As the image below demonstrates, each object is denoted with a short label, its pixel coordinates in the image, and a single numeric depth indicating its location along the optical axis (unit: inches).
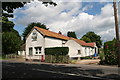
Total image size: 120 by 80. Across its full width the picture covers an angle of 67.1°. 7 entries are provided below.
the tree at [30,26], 1628.9
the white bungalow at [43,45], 752.1
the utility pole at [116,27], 362.6
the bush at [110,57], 415.9
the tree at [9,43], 1047.1
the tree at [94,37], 2190.6
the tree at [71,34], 2030.0
